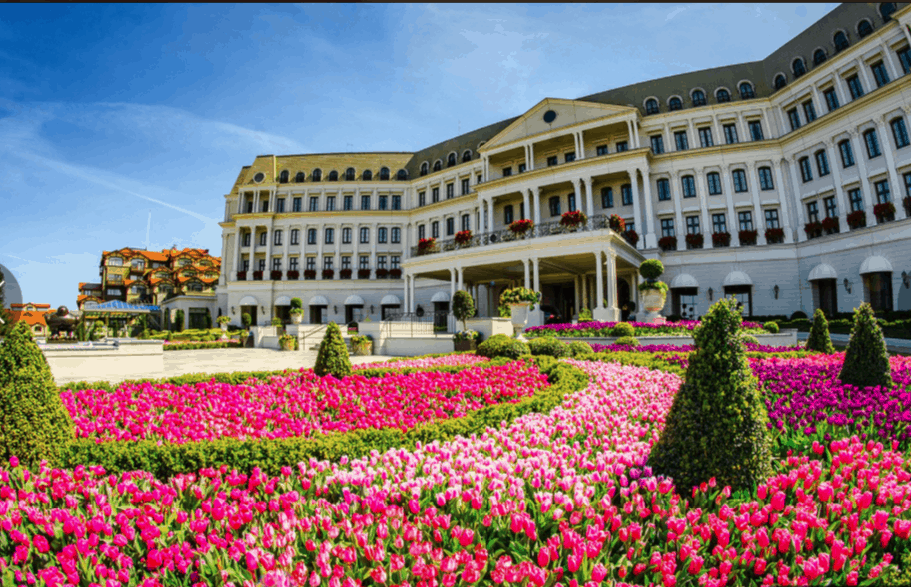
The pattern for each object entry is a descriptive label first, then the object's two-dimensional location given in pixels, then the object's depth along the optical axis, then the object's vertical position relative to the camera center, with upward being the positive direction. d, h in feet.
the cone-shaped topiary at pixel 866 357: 22.82 -1.84
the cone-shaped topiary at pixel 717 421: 11.96 -2.50
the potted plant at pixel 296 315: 109.60 +5.71
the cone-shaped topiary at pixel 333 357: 30.07 -1.21
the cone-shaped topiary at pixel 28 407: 14.01 -1.82
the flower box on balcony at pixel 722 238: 103.60 +18.98
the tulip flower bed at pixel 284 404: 19.60 -3.27
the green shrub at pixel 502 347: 42.59 -1.43
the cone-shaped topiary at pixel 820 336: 41.60 -1.32
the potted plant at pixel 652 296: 72.79 +4.82
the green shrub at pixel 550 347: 44.75 -1.66
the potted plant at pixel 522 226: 86.48 +19.42
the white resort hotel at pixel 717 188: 85.76 +32.13
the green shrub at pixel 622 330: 61.27 -0.27
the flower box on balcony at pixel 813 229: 95.71 +18.90
